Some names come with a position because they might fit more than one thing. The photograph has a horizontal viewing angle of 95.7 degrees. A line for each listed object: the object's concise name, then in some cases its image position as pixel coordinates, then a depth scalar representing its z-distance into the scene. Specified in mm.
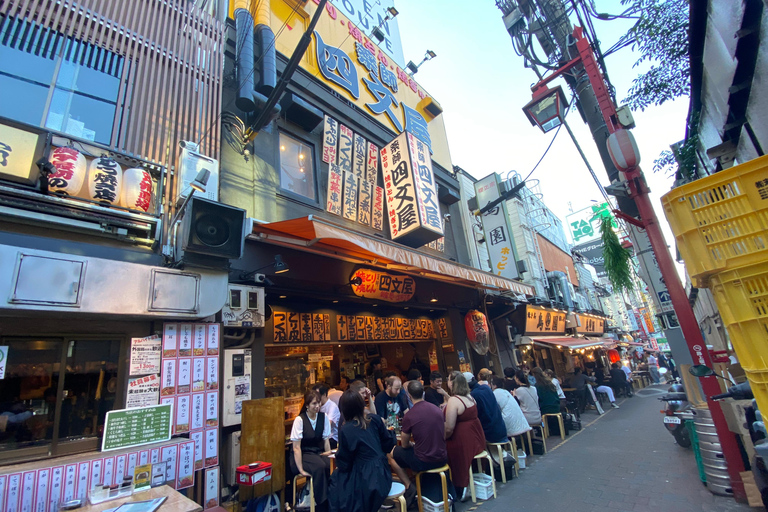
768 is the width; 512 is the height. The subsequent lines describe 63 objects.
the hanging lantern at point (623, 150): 5086
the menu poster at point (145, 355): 5027
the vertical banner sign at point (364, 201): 10281
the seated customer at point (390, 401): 7160
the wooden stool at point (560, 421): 9317
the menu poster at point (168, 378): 5148
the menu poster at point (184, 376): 5285
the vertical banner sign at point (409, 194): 9859
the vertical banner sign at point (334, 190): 9461
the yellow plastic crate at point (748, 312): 2311
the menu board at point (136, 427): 4613
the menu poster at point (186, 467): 4930
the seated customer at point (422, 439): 4938
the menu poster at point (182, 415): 5137
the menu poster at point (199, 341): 5527
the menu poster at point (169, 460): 4824
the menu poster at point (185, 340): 5387
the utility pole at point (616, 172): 4477
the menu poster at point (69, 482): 4121
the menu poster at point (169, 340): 5242
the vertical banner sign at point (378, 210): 10678
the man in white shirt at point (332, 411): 6376
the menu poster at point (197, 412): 5279
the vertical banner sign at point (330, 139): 9805
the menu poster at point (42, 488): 3934
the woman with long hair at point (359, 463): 3941
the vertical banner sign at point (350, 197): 9828
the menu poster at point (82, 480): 4207
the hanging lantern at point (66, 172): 4711
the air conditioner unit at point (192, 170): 5969
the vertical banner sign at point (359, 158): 10617
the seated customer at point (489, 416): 6266
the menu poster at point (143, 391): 4953
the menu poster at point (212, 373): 5566
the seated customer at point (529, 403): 7926
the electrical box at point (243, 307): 6188
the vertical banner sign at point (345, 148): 10250
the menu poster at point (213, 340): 5699
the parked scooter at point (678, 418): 7054
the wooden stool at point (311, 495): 4945
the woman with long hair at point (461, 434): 5328
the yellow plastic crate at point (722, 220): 2402
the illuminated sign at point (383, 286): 8672
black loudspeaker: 5297
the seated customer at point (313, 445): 5094
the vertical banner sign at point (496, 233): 15414
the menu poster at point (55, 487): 4008
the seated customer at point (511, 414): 6934
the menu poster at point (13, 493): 3754
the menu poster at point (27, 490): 3854
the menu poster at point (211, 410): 5441
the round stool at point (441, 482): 4859
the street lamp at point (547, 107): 8086
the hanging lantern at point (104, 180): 5033
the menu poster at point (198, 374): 5422
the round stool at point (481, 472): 5465
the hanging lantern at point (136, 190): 5320
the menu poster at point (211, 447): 5285
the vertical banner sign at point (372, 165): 11055
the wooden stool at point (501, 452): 6145
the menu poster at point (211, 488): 5172
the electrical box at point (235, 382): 5863
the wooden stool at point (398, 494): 4352
